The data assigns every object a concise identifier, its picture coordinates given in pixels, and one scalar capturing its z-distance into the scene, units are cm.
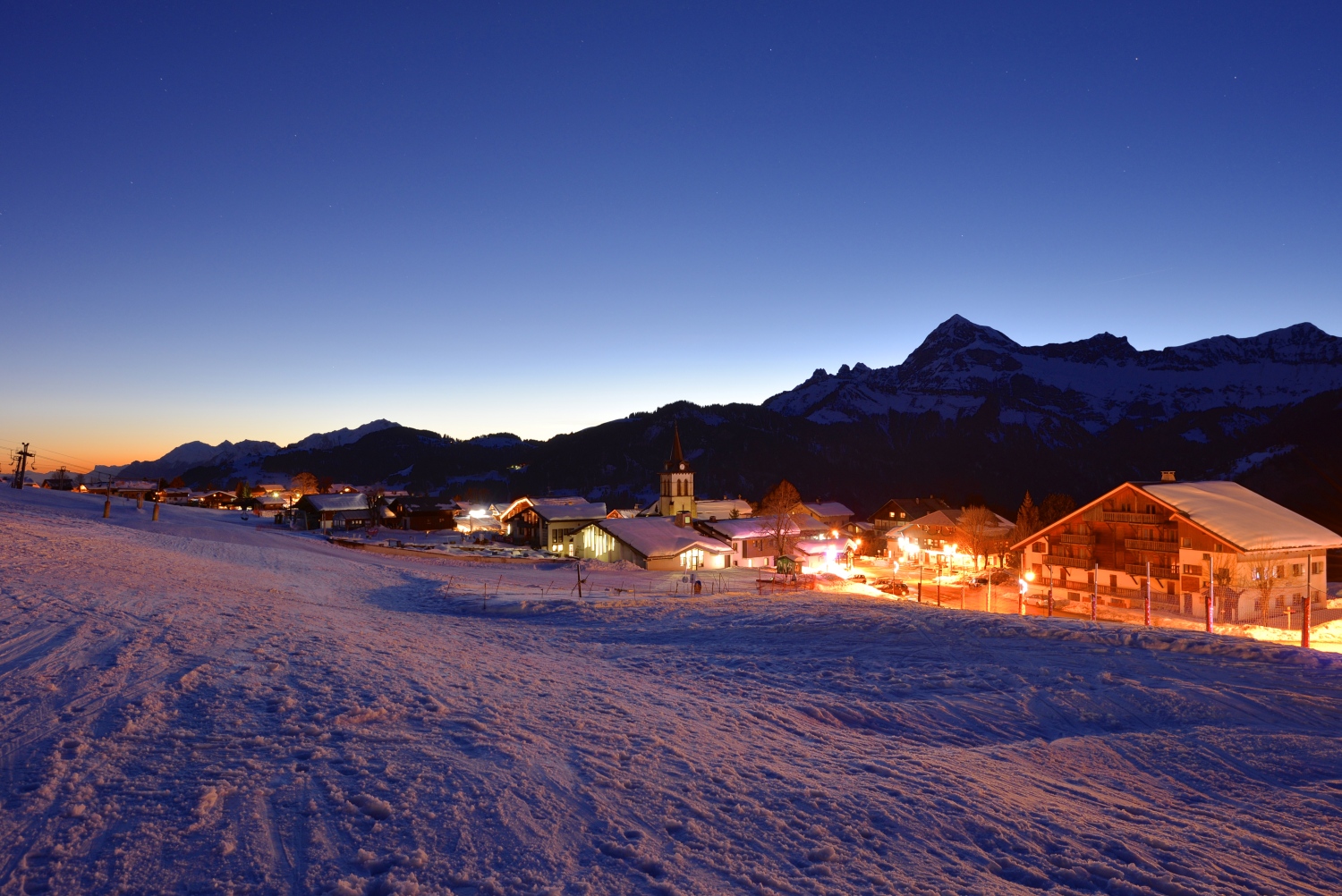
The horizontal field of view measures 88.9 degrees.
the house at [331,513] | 9675
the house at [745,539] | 7175
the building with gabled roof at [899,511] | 10856
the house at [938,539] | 8088
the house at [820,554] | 7488
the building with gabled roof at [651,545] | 6297
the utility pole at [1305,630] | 1911
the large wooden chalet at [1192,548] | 4097
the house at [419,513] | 9994
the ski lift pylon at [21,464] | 6738
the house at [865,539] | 10012
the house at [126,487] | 12531
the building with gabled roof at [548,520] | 8225
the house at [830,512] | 11888
